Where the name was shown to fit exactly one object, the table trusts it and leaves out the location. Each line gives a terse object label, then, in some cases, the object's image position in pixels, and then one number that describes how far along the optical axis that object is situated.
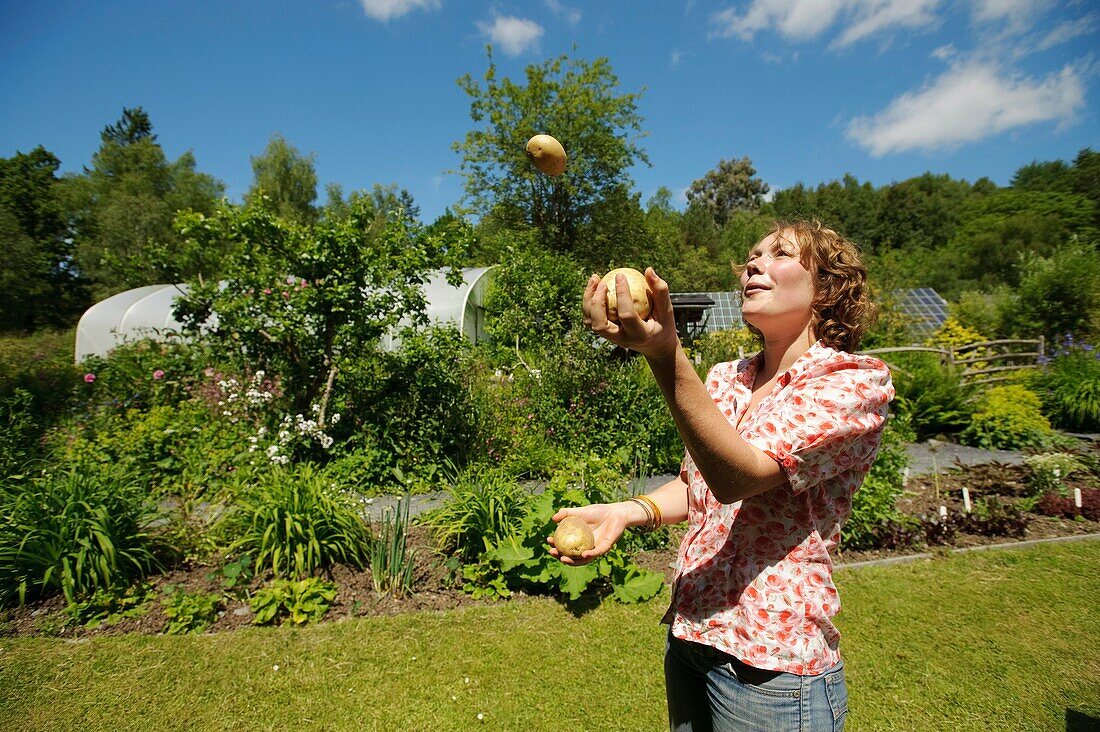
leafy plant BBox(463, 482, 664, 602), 3.89
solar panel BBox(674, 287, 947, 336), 14.49
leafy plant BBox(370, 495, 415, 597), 3.98
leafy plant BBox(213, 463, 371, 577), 4.04
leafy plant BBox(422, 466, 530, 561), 4.28
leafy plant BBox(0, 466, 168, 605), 3.72
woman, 1.00
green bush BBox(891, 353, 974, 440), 8.40
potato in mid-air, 1.80
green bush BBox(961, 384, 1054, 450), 7.90
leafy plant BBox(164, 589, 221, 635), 3.60
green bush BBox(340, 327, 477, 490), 6.27
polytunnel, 14.07
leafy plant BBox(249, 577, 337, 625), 3.69
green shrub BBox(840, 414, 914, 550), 4.63
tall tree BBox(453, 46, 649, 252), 17.34
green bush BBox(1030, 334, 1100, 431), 8.50
